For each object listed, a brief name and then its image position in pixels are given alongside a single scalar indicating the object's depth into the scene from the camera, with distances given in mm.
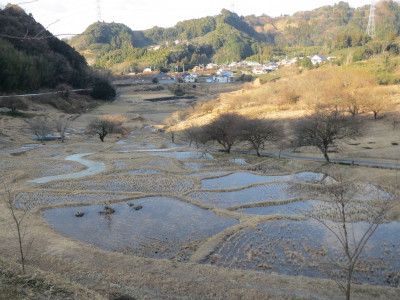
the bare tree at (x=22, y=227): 15783
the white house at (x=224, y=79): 141625
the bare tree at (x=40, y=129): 55562
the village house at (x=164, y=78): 145425
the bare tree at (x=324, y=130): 33688
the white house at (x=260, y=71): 154112
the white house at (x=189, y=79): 146312
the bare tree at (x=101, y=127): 55156
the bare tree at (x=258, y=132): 39525
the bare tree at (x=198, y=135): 44344
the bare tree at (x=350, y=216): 16438
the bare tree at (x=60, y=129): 54772
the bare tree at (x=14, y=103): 69125
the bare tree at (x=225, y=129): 41831
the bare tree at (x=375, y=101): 52531
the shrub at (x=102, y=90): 102638
